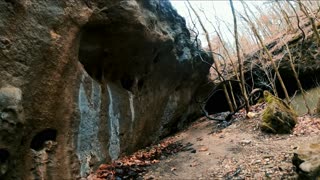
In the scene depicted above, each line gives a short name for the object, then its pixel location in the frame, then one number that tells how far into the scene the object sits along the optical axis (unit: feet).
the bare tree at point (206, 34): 30.76
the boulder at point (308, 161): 10.73
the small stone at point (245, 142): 18.52
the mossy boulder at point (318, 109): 21.91
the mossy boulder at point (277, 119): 19.26
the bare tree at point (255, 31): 25.67
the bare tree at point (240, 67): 24.80
